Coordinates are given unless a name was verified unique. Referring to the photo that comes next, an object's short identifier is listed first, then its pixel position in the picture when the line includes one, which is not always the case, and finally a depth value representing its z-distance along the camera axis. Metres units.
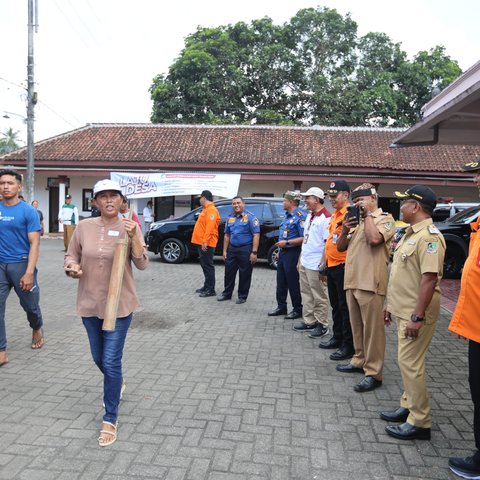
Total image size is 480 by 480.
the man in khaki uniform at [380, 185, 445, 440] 3.07
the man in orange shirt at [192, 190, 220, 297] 8.00
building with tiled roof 19.70
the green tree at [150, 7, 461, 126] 29.42
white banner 17.30
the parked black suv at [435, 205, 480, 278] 10.57
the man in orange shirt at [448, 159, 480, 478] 2.71
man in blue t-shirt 4.46
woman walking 3.08
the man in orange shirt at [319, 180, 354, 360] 4.84
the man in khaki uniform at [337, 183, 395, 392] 4.01
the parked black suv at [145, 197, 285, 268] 11.49
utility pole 17.78
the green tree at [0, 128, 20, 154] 63.21
